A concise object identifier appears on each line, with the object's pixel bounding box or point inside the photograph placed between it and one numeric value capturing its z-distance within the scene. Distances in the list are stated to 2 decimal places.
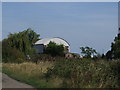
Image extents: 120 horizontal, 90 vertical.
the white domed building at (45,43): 99.04
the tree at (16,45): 52.68
